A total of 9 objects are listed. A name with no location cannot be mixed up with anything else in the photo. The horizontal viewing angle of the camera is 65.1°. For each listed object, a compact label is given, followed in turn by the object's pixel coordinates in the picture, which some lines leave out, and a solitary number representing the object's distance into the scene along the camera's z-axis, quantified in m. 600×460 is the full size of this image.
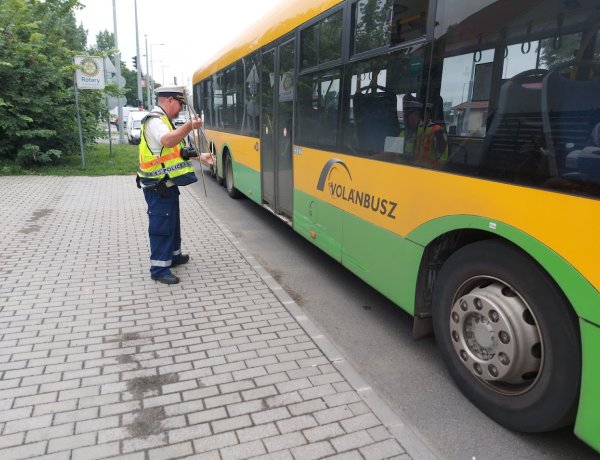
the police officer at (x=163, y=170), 4.65
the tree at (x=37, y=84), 12.38
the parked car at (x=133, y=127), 27.34
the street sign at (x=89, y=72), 12.87
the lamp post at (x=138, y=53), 31.39
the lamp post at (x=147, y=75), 44.80
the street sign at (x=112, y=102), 16.21
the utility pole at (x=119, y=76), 20.12
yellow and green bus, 2.16
